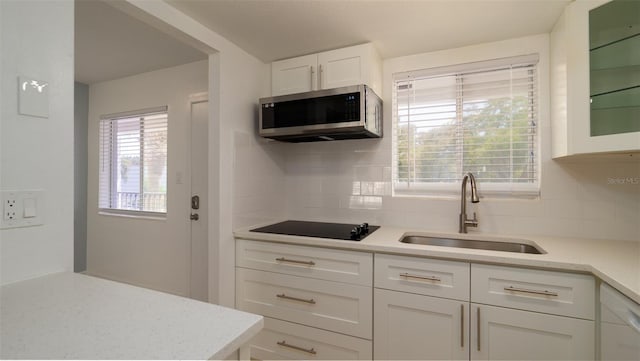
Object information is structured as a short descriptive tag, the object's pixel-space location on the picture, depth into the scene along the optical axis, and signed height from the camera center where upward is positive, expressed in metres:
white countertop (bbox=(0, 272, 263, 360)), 0.56 -0.34
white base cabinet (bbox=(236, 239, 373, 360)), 1.61 -0.72
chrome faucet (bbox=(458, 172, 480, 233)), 1.89 -0.23
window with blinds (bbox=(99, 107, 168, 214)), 2.87 +0.19
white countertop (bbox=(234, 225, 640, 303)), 1.09 -0.35
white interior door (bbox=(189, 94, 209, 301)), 2.56 -0.19
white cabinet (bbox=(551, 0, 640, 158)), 1.30 +0.50
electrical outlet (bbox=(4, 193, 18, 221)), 0.90 -0.09
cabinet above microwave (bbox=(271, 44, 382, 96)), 1.94 +0.79
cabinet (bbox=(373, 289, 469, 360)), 1.42 -0.76
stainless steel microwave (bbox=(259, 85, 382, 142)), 1.82 +0.44
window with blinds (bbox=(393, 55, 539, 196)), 1.89 +0.38
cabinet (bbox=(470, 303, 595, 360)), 1.22 -0.69
